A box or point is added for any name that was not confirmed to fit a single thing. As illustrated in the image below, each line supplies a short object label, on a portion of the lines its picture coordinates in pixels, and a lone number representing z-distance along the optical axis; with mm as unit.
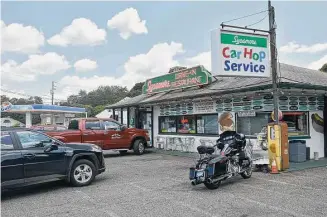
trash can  10881
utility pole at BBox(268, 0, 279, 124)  9758
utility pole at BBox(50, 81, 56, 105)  57781
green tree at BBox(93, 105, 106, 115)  72181
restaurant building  11352
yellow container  9477
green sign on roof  15148
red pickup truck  13010
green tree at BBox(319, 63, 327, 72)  28734
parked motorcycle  7145
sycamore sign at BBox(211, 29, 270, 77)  9209
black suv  6605
